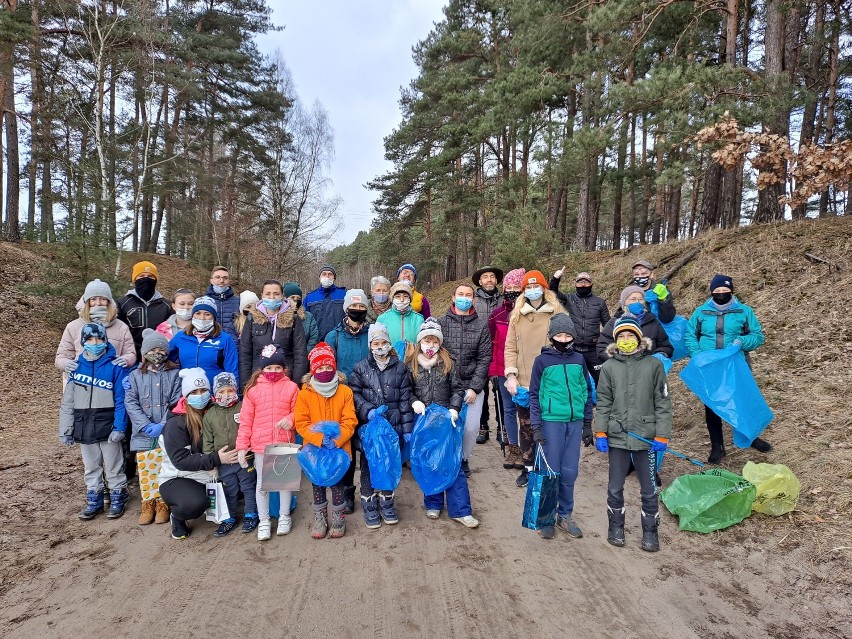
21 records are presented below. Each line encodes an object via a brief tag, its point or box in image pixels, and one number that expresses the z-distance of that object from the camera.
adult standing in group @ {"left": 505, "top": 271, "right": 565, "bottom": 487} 4.76
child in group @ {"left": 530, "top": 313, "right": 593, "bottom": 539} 3.78
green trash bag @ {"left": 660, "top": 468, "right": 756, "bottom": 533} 3.75
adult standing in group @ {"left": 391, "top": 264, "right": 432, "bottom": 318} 5.49
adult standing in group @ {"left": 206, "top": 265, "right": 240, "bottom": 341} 5.49
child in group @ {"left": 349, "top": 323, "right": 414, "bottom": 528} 3.95
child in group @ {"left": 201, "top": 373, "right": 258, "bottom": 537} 3.83
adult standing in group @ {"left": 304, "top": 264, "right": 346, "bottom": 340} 5.98
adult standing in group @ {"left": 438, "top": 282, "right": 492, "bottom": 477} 4.69
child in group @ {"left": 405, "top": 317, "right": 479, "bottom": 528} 4.11
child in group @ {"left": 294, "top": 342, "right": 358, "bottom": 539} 3.76
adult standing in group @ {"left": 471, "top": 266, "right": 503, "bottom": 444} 5.73
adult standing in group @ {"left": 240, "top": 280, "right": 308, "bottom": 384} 4.64
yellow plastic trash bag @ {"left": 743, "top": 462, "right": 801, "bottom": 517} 3.77
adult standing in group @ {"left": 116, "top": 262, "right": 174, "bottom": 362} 4.92
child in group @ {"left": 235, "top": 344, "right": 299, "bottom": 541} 3.79
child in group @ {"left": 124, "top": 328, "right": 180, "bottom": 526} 3.98
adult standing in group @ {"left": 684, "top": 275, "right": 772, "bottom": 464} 4.84
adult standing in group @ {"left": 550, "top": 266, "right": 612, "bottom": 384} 5.66
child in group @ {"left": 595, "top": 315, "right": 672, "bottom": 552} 3.54
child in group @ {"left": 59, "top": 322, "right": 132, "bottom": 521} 3.96
